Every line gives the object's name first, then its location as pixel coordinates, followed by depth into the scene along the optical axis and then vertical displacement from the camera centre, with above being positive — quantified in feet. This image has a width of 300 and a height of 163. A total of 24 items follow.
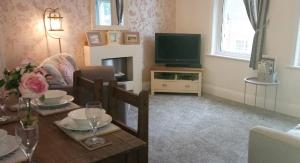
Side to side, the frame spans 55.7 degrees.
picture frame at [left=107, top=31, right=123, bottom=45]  15.31 +0.15
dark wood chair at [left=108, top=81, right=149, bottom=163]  5.16 -1.39
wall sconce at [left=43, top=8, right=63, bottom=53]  13.07 +0.94
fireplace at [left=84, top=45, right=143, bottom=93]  14.84 -1.16
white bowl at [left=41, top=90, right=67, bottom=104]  6.10 -1.24
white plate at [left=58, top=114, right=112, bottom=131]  4.82 -1.46
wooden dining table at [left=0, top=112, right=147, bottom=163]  4.03 -1.63
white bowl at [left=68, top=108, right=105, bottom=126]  4.52 -1.37
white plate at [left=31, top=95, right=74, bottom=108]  6.04 -1.34
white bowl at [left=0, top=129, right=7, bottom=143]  4.39 -1.50
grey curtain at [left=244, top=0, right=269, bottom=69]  13.65 +0.74
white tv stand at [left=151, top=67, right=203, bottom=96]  16.43 -2.31
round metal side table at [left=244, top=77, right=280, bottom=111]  12.79 -1.91
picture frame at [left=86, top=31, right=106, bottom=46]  14.47 +0.09
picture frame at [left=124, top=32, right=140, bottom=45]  15.96 +0.10
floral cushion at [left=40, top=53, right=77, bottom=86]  10.53 -1.12
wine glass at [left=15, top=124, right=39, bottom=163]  3.70 -1.27
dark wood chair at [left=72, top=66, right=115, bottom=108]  6.36 -1.17
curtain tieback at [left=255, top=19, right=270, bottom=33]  13.62 +0.66
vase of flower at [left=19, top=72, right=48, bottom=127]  4.27 -0.70
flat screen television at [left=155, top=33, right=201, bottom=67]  16.74 -0.54
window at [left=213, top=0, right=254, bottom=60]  15.12 +0.51
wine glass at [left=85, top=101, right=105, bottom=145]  4.43 -1.21
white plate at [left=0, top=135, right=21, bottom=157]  3.99 -1.53
